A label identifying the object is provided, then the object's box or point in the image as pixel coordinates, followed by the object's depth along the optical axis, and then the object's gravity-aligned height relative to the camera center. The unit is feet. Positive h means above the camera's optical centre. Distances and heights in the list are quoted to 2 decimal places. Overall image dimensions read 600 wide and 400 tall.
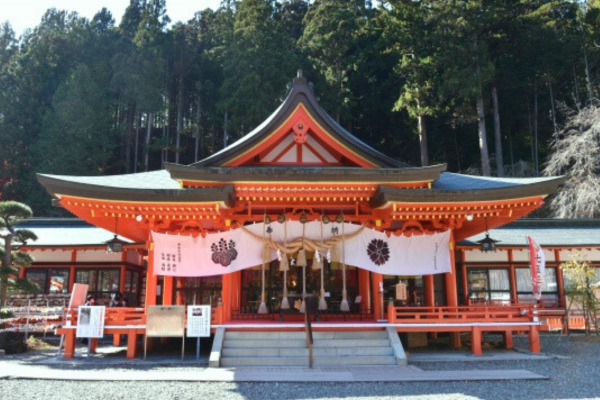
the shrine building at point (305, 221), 37.01 +6.08
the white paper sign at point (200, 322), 36.04 -2.08
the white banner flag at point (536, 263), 39.88 +2.43
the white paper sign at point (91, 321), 36.14 -2.01
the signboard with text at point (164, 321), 34.94 -1.94
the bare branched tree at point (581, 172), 73.67 +19.11
